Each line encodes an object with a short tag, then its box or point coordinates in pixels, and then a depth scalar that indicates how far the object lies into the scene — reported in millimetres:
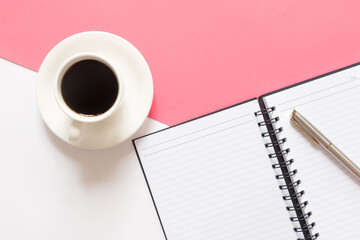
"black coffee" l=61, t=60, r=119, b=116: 603
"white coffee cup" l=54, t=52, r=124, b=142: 581
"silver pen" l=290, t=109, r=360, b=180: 685
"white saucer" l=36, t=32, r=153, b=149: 639
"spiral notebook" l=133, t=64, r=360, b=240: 699
